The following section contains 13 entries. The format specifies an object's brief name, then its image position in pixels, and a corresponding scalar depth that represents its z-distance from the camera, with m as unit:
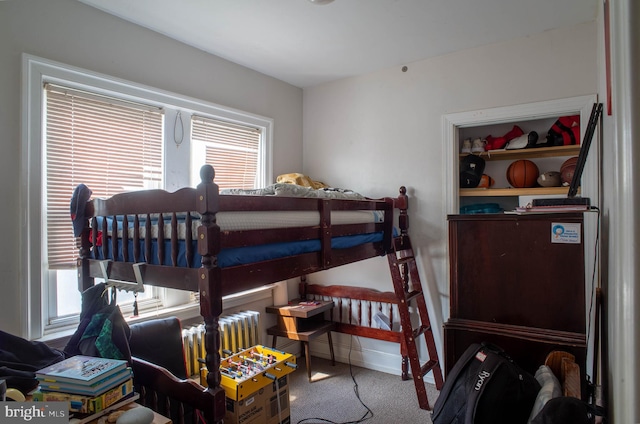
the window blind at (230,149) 2.84
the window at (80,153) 1.91
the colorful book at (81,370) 1.33
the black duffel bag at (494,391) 1.51
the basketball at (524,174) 2.93
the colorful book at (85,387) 1.31
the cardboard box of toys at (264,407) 2.05
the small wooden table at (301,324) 3.08
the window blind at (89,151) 2.03
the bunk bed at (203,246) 1.41
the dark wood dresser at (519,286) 1.67
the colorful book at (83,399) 1.31
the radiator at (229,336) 2.44
